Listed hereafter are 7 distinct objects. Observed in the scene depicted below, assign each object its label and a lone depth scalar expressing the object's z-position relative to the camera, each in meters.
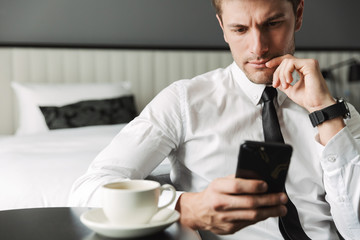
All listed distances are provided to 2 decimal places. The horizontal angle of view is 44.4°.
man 1.13
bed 1.54
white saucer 0.73
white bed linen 1.45
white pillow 2.94
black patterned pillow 2.78
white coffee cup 0.73
